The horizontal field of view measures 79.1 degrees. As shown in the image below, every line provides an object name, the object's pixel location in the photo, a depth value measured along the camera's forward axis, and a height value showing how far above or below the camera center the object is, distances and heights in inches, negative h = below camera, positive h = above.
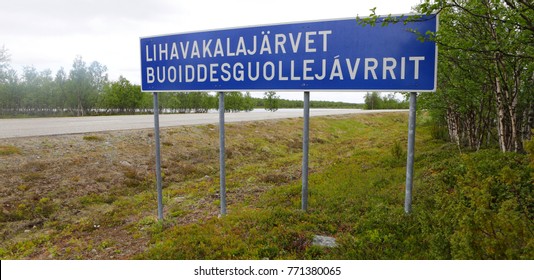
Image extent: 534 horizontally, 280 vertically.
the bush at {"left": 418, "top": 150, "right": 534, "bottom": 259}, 136.5 -54.2
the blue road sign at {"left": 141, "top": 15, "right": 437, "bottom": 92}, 198.4 +40.1
